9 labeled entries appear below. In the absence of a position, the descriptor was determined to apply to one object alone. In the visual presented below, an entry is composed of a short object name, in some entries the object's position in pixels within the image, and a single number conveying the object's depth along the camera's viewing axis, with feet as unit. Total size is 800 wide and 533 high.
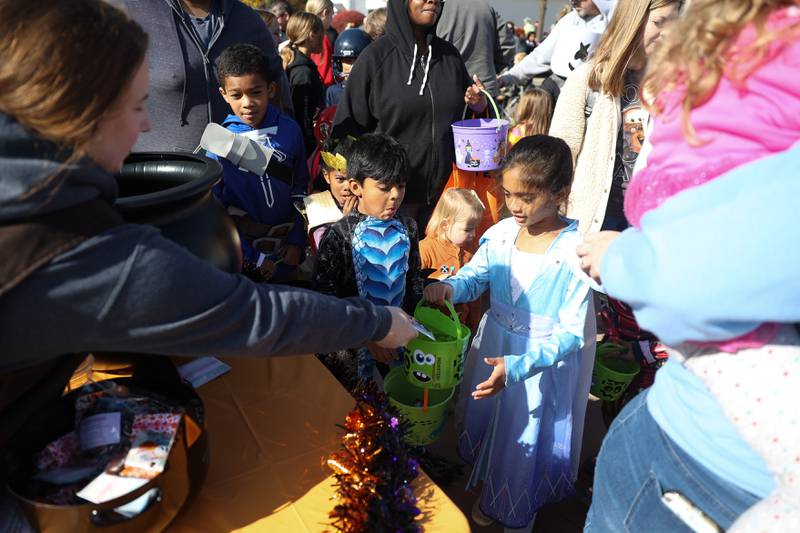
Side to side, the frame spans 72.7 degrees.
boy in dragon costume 6.98
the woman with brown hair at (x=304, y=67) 16.05
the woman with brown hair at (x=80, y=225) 2.69
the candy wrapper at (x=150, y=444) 3.45
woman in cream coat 8.25
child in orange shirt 9.81
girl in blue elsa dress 6.35
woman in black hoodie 10.67
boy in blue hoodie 8.49
